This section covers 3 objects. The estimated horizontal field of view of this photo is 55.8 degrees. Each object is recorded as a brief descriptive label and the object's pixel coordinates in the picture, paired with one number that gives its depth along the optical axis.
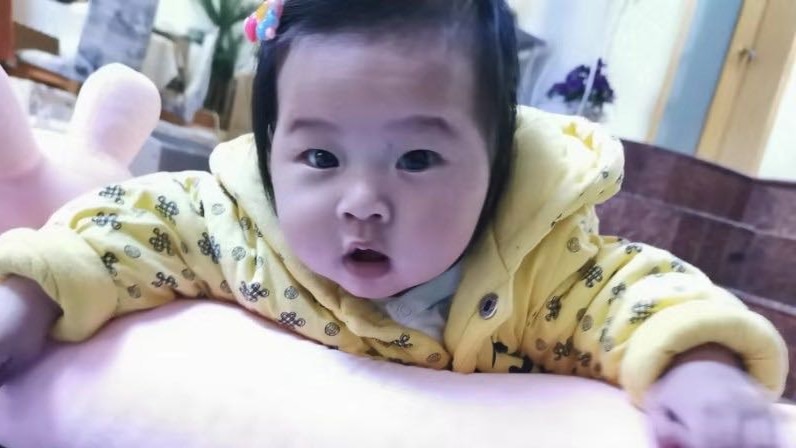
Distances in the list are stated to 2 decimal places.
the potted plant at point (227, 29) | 2.37
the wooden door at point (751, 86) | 2.29
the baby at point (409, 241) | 0.51
